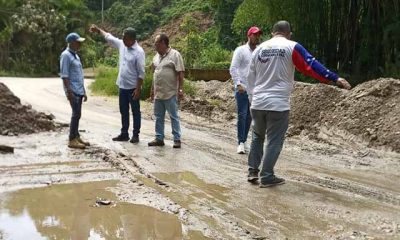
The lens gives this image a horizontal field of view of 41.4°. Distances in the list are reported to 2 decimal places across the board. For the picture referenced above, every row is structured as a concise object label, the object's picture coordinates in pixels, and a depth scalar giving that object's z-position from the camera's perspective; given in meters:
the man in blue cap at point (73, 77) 7.43
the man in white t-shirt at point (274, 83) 5.59
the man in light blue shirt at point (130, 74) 8.16
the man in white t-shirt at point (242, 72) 7.36
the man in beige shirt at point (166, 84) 7.91
